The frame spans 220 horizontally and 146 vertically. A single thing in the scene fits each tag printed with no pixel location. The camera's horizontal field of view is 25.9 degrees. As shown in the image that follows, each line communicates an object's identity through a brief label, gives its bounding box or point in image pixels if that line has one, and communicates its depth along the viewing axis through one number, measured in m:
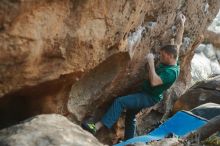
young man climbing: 8.26
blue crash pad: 7.83
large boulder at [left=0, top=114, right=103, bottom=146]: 5.01
